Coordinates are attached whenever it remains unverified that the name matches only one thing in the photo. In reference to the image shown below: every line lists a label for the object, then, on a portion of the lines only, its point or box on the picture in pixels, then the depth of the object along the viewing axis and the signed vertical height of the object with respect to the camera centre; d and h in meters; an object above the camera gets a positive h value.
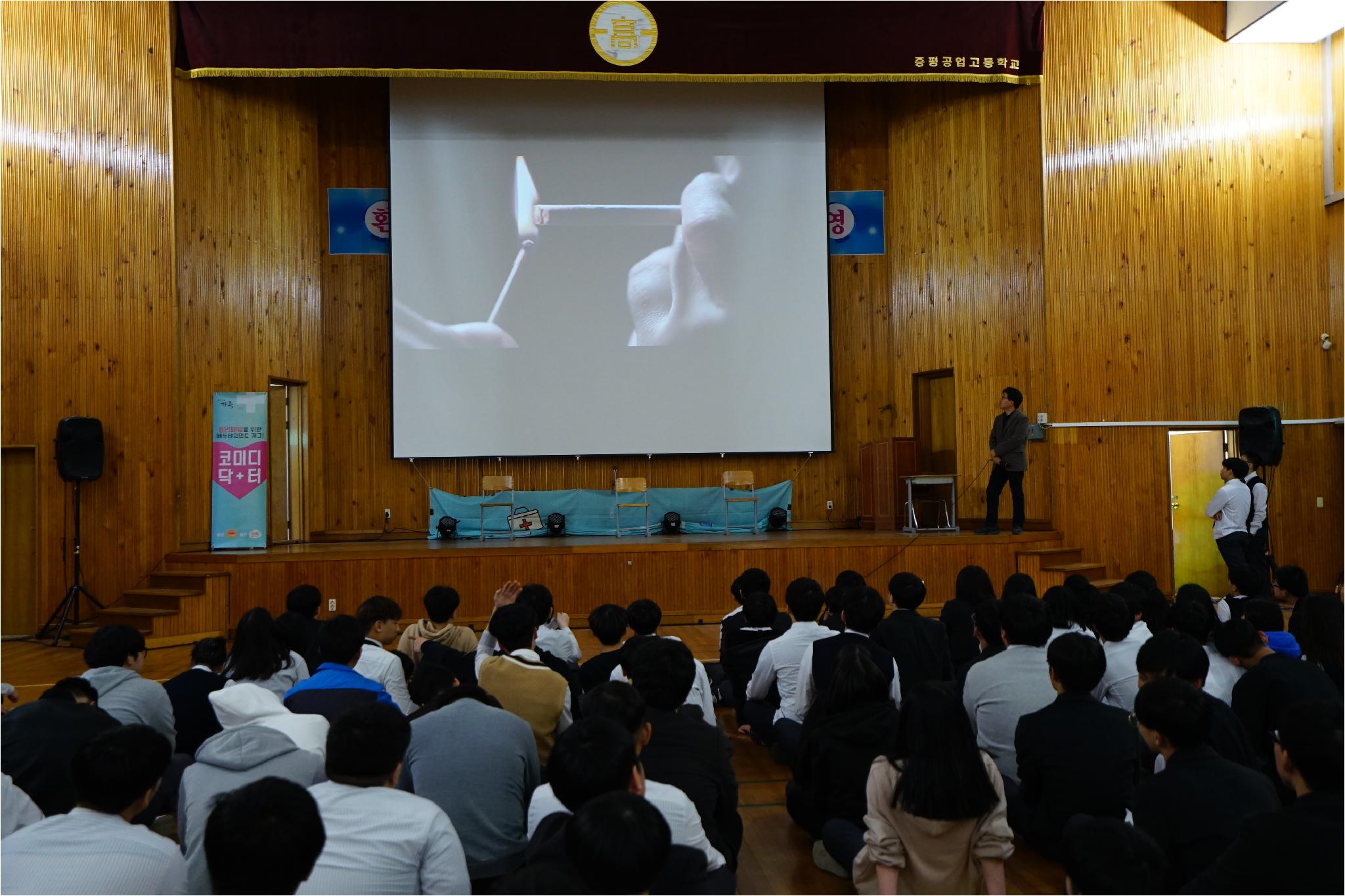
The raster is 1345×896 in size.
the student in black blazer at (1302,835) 1.78 -0.70
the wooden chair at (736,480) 10.55 -0.31
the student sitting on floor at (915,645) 4.09 -0.80
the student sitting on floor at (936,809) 2.30 -0.83
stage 8.36 -0.96
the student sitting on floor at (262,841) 1.52 -0.57
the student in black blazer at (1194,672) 2.77 -0.67
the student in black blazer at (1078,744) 2.87 -0.85
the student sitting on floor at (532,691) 3.24 -0.76
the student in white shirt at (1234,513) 7.68 -0.52
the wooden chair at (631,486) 10.11 -0.33
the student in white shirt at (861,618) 3.76 -0.66
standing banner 8.96 -0.11
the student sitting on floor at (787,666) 4.01 -0.86
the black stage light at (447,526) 10.27 -0.71
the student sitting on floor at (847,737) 2.92 -0.84
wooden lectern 10.04 -0.31
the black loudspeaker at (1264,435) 8.98 +0.07
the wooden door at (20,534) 8.59 -0.61
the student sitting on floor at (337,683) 3.08 -0.71
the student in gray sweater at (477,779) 2.60 -0.83
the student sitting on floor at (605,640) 4.02 -0.77
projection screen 10.78 +1.99
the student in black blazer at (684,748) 2.60 -0.77
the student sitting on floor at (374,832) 1.95 -0.73
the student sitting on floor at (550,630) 4.51 -0.79
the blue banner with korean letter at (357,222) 11.04 +2.55
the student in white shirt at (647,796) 2.17 -0.74
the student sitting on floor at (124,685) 3.34 -0.75
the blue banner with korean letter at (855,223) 11.51 +2.57
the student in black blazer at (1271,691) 3.04 -0.75
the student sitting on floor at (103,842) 1.78 -0.69
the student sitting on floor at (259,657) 3.74 -0.73
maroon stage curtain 9.23 +3.81
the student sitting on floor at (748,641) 4.61 -0.89
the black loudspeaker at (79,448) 8.23 +0.10
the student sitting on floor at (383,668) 3.86 -0.80
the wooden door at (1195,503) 9.70 -0.56
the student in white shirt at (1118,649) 3.58 -0.74
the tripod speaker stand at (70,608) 8.06 -1.19
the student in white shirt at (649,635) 3.53 -0.75
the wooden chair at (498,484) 10.27 -0.29
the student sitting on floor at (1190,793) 2.26 -0.78
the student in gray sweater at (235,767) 2.41 -0.75
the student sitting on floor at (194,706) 3.77 -0.91
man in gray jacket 8.79 -0.06
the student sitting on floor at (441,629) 4.48 -0.78
